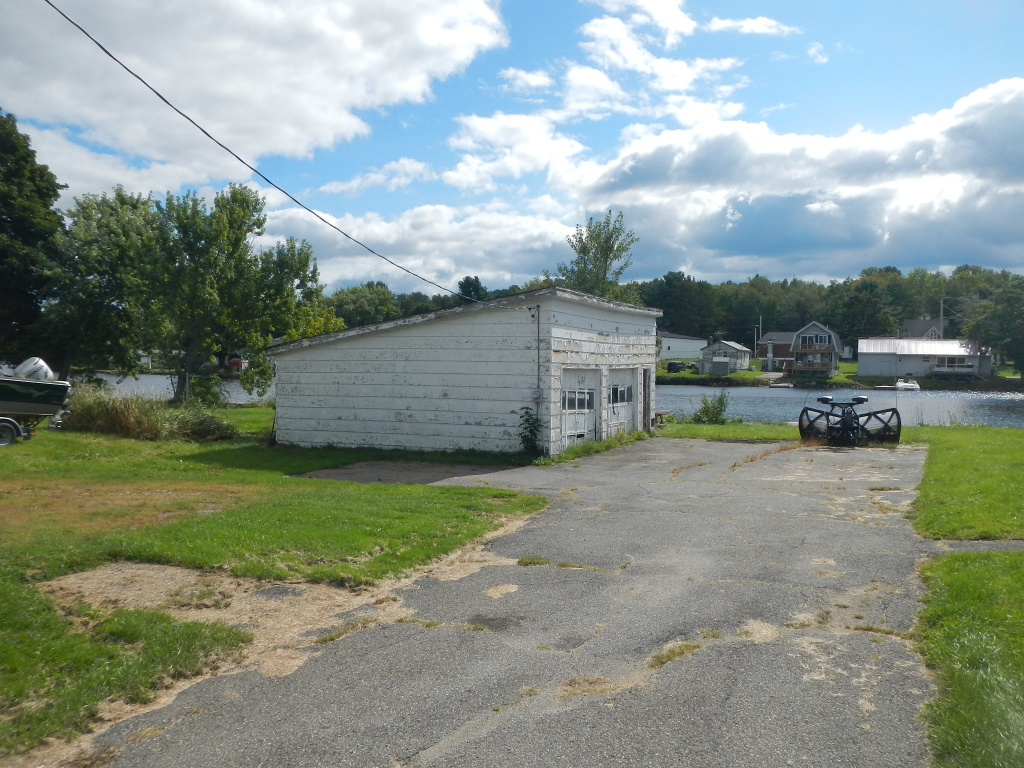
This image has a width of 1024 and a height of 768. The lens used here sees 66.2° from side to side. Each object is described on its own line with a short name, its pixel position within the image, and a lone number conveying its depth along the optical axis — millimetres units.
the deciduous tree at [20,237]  29594
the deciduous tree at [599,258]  47469
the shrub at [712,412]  30234
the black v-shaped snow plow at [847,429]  19844
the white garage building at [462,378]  16922
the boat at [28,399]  17078
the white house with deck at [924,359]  76938
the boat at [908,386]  68250
